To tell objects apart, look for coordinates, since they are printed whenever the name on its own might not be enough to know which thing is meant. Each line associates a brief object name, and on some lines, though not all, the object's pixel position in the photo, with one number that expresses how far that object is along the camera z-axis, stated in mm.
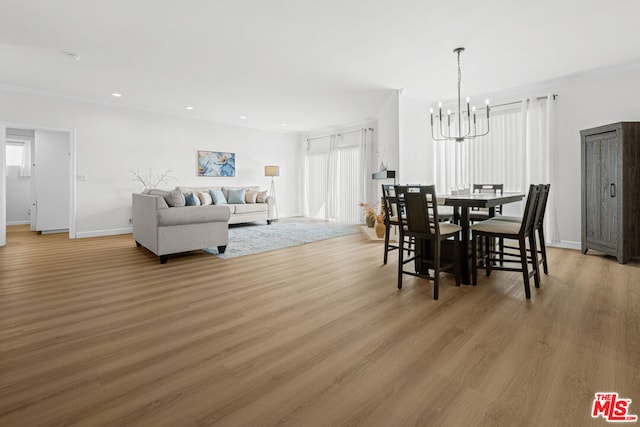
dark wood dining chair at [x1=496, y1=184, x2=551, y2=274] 2905
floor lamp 7977
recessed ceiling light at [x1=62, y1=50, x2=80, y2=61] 3668
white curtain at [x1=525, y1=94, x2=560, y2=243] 4559
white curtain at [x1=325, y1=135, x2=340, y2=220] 8250
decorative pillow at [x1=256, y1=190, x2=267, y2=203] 7473
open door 6164
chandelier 5386
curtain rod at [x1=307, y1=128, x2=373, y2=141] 7453
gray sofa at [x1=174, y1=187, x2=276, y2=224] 6855
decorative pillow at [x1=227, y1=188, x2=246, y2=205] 7194
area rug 4500
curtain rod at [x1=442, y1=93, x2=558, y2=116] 4543
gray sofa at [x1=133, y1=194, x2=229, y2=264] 3723
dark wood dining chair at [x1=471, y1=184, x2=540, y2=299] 2523
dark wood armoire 3539
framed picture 7281
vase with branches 6301
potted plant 5883
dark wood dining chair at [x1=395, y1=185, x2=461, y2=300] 2537
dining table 2738
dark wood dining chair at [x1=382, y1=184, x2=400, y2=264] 3385
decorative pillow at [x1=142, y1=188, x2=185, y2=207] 3943
